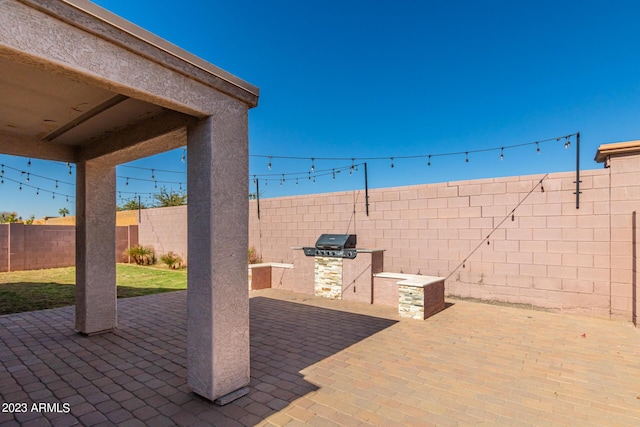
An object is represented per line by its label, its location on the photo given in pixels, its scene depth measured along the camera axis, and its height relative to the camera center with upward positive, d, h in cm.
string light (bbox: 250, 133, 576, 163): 618 +135
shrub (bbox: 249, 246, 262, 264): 1027 -154
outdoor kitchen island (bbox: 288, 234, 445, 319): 564 -145
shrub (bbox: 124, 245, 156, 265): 1393 -193
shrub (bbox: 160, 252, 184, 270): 1256 -199
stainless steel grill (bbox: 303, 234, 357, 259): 699 -84
